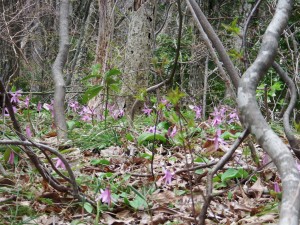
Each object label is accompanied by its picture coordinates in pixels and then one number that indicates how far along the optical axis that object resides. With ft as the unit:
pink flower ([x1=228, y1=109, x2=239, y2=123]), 13.26
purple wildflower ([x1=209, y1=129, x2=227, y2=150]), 7.89
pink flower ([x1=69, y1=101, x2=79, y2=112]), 18.17
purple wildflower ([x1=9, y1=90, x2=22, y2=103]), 11.47
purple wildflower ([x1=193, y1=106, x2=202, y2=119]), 14.71
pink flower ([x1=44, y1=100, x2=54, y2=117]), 13.99
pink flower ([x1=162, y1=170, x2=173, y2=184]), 7.39
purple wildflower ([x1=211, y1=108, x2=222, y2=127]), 10.98
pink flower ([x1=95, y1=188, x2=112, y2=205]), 6.90
